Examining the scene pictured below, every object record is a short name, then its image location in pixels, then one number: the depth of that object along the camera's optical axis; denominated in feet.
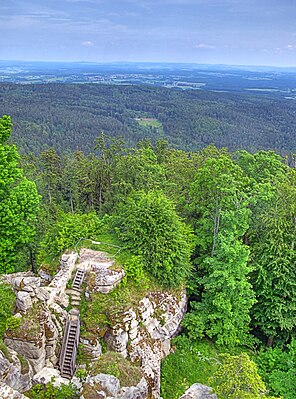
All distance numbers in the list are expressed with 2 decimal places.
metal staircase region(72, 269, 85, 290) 62.95
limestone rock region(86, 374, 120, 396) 41.04
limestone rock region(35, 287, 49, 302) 54.97
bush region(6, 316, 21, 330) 50.19
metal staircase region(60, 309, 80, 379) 54.13
